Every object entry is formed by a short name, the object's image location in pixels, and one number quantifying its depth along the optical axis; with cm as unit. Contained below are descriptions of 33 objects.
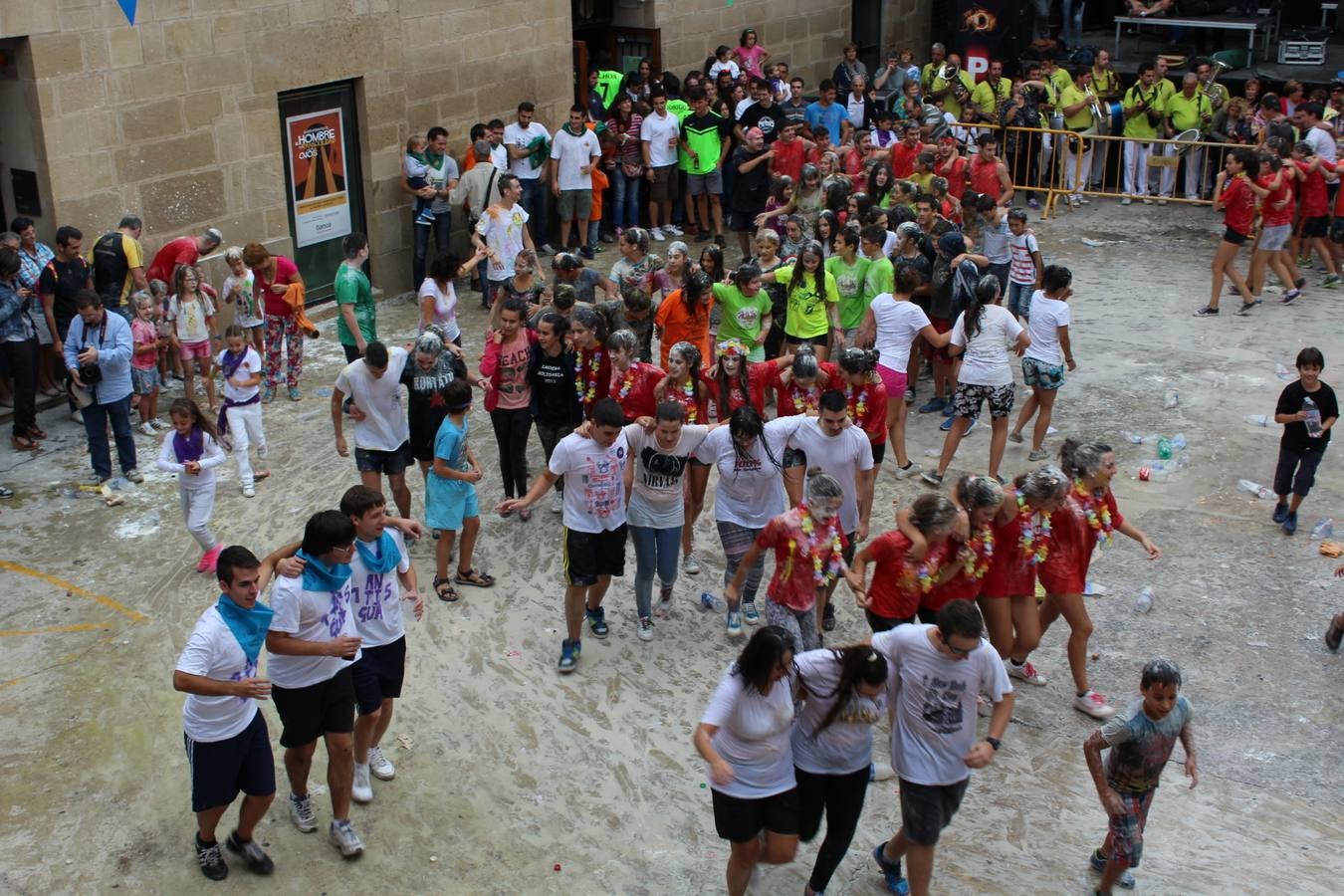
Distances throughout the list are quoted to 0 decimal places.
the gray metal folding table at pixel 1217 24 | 1939
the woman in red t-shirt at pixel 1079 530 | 741
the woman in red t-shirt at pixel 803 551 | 703
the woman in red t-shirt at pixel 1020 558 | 718
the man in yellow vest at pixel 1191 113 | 1698
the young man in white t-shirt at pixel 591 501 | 762
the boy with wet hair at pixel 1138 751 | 594
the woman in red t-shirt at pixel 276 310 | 1136
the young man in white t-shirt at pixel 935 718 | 579
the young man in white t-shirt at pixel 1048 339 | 1025
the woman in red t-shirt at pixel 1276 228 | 1325
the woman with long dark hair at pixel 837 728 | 569
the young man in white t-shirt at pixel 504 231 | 1283
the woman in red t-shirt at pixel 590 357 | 906
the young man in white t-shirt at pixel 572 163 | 1515
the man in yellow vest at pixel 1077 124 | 1748
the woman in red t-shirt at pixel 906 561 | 683
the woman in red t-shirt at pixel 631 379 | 877
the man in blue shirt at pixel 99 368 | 960
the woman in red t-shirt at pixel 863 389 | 857
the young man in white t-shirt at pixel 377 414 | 866
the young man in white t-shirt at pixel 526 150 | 1497
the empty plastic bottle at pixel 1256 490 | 1007
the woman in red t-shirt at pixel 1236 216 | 1328
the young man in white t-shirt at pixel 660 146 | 1592
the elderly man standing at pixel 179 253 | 1135
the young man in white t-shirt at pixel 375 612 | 631
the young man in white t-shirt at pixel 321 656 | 598
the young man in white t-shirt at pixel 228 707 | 578
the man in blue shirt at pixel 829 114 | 1708
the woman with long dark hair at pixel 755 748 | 554
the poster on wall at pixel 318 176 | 1351
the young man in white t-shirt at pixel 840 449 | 776
